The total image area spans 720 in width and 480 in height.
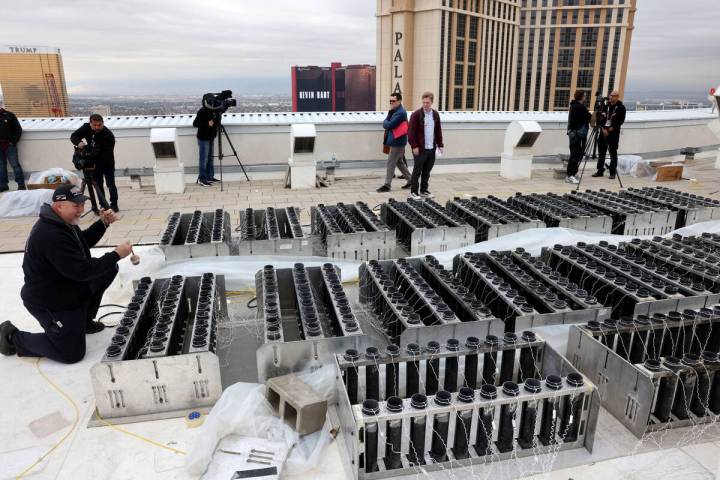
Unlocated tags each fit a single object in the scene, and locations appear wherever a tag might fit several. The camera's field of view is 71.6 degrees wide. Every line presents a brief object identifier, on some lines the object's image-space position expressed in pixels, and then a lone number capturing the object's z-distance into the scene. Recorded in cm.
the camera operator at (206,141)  927
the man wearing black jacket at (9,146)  867
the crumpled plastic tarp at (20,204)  770
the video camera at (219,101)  914
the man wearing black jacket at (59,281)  331
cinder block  278
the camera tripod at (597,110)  952
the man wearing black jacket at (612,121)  957
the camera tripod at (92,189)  733
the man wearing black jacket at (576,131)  970
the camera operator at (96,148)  724
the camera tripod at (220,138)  930
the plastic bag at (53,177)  826
